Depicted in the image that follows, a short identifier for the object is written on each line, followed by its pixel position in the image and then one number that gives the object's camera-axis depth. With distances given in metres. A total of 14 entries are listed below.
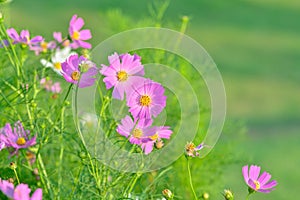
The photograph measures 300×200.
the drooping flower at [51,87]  3.25
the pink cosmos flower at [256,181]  2.69
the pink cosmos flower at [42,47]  3.19
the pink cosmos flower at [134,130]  2.69
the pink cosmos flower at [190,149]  2.70
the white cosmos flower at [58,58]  3.24
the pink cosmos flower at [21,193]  2.44
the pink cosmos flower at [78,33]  3.00
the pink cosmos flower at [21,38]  2.97
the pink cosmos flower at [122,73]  2.69
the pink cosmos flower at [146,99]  2.66
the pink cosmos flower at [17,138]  2.81
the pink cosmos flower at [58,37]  3.21
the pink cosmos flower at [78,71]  2.68
